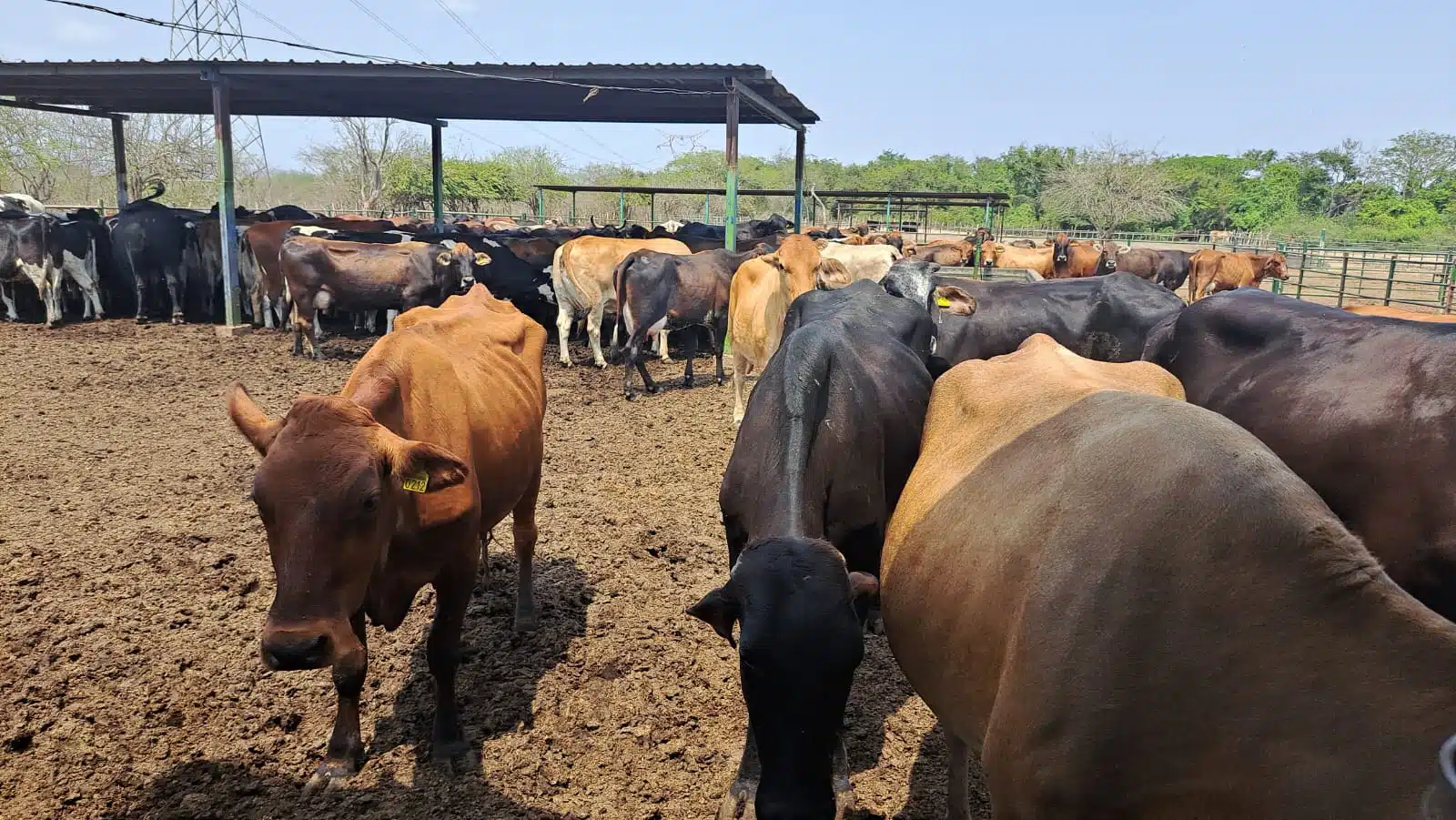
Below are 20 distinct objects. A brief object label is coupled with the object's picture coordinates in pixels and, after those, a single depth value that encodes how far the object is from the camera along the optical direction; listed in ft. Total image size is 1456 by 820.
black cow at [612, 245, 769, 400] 39.65
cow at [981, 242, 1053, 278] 75.77
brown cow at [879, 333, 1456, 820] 4.91
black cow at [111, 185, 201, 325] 51.26
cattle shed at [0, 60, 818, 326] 45.44
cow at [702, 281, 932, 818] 7.66
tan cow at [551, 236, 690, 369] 44.39
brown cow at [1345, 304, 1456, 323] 18.85
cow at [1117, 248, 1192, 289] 77.77
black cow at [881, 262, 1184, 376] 25.63
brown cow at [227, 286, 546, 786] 9.20
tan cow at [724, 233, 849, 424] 31.86
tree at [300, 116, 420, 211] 164.14
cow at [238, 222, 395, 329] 48.60
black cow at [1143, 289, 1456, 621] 10.63
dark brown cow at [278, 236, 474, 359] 42.91
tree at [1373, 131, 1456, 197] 200.44
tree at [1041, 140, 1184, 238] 172.65
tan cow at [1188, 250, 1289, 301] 69.72
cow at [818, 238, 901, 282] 50.55
